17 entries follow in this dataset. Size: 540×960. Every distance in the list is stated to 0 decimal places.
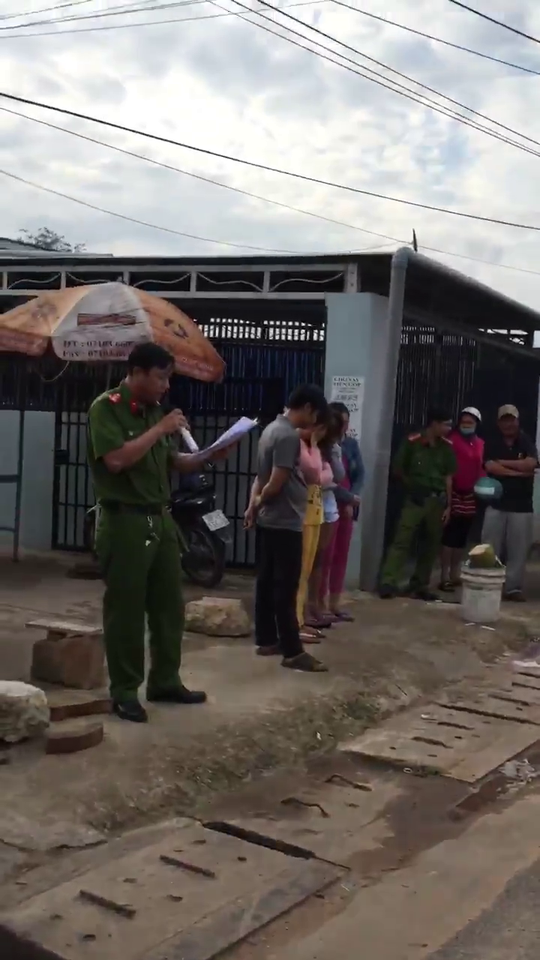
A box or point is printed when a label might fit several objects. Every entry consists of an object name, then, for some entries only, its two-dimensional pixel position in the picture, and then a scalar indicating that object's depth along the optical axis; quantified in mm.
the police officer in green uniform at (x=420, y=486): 9516
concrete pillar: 9336
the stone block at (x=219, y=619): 7621
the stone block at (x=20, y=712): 4938
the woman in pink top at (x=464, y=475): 10242
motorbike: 9555
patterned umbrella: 8875
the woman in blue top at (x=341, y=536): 8422
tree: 38875
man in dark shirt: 9938
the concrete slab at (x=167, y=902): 3387
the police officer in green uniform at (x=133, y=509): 5191
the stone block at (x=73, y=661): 5832
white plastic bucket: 8703
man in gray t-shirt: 6637
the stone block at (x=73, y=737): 4898
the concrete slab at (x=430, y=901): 3514
